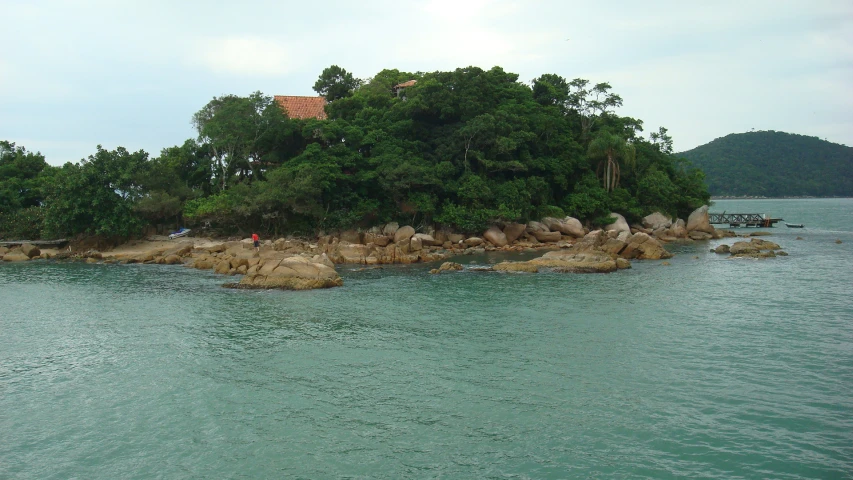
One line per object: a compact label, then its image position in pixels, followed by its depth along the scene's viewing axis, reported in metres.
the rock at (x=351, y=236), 41.31
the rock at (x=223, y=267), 30.61
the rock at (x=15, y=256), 37.75
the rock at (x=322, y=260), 29.10
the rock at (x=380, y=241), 39.47
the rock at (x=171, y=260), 35.69
